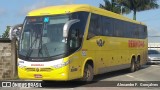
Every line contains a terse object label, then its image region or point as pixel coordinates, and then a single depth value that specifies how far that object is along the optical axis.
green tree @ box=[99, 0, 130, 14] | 56.20
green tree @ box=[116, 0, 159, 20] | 54.41
